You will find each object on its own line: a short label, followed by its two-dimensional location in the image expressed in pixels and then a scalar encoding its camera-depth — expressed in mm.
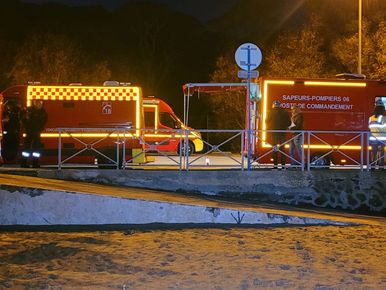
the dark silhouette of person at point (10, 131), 14695
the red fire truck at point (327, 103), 14875
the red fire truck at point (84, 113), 14812
